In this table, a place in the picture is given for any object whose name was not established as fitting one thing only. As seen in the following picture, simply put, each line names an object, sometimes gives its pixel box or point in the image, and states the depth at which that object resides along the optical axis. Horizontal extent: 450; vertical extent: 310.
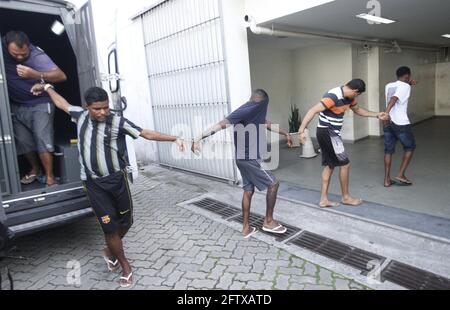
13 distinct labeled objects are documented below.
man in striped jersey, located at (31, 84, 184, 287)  2.85
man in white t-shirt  5.03
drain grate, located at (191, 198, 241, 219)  4.61
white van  3.33
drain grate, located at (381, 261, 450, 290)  2.75
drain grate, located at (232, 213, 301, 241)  3.79
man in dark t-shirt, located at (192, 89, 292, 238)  3.62
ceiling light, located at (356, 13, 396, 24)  5.66
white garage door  5.65
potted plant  9.11
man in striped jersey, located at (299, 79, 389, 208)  4.14
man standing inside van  3.78
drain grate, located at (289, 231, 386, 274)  3.12
